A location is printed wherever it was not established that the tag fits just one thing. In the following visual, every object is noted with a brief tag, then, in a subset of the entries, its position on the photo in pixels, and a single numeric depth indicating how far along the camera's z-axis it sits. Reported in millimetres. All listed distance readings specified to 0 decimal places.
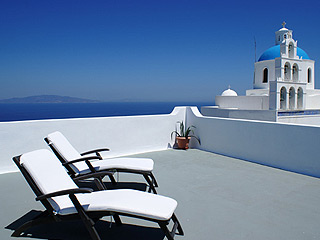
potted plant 7852
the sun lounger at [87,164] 4188
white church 22609
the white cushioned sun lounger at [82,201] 2586
